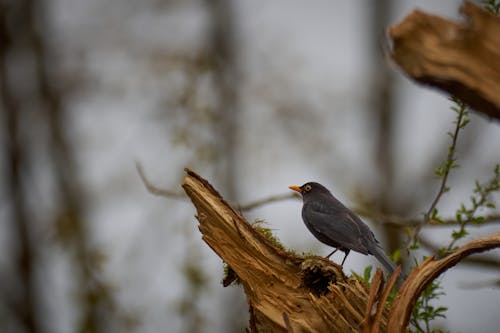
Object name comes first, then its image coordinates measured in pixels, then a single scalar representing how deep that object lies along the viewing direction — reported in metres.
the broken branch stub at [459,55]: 5.95
